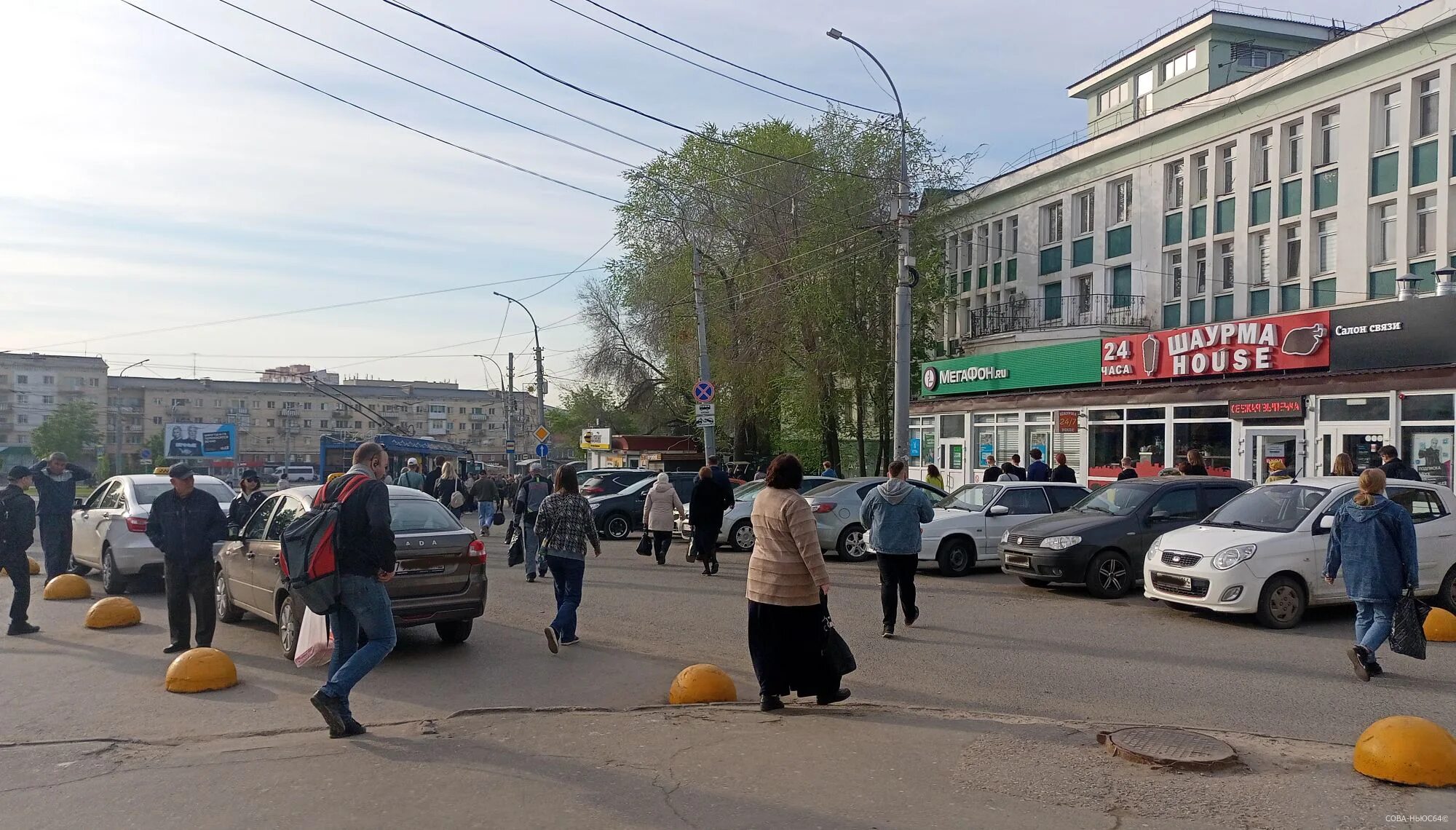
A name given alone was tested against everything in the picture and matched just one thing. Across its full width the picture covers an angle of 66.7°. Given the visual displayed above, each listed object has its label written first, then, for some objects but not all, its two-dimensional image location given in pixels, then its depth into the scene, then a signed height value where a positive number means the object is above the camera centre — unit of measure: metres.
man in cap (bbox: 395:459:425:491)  26.22 -1.06
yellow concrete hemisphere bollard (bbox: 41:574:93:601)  13.88 -2.01
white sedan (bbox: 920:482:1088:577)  16.67 -1.22
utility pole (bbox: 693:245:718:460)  29.73 +3.23
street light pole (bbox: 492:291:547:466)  51.84 +2.31
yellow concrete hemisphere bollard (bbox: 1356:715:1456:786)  5.66 -1.60
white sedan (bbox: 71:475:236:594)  13.97 -1.29
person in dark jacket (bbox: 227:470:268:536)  15.05 -0.99
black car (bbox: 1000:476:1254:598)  13.91 -1.18
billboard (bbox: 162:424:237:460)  58.28 -0.63
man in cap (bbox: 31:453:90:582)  13.27 -0.87
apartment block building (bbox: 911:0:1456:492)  22.30 +4.69
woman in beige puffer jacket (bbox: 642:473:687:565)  18.25 -1.28
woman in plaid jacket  10.29 -1.03
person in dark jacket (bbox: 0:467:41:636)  11.04 -1.18
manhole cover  6.06 -1.75
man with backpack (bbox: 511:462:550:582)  16.41 -1.10
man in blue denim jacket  10.93 -0.91
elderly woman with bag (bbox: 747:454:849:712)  7.32 -1.17
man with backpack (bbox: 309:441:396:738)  6.73 -0.95
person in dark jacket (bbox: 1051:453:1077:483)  20.73 -0.62
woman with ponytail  8.62 -0.91
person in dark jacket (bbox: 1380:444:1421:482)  15.17 -0.28
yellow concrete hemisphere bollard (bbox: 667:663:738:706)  7.98 -1.82
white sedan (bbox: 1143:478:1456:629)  11.37 -1.16
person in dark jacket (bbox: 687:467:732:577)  16.80 -1.21
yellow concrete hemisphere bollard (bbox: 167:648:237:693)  8.40 -1.85
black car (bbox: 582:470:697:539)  24.80 -1.70
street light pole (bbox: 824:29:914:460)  21.38 +2.39
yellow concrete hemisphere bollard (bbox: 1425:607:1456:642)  10.81 -1.78
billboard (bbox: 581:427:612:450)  48.16 -0.14
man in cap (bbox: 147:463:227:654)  9.83 -1.02
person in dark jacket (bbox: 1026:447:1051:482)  21.44 -0.60
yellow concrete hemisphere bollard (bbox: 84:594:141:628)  11.55 -1.93
